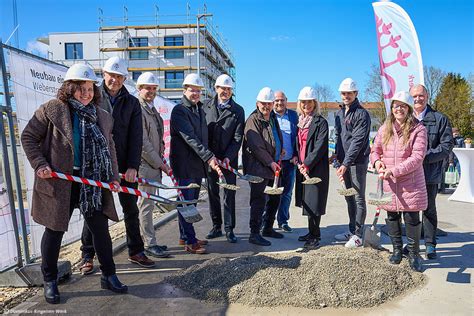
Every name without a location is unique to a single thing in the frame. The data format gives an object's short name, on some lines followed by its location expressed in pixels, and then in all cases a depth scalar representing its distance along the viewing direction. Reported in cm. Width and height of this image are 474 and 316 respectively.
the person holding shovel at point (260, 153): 527
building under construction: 5000
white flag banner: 696
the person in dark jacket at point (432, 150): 472
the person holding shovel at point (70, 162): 326
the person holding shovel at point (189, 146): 484
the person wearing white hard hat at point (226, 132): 535
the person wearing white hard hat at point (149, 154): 462
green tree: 3384
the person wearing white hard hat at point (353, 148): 507
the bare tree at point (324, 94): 4528
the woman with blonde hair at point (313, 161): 510
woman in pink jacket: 420
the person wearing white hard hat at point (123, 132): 408
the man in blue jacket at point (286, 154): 602
